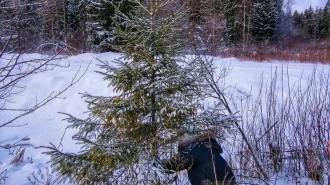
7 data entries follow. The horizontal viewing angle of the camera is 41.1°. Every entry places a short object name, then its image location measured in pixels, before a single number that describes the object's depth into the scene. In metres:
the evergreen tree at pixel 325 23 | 40.56
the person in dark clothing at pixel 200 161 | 4.09
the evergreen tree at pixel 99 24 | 21.55
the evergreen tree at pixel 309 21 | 42.34
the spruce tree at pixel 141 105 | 4.32
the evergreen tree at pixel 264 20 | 34.69
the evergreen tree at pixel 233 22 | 31.59
